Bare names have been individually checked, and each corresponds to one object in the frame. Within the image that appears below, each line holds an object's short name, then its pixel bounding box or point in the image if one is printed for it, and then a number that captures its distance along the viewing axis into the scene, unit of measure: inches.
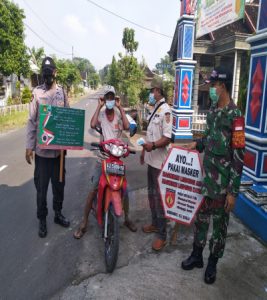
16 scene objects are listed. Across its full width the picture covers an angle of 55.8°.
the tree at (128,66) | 821.3
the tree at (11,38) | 545.6
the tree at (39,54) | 1207.0
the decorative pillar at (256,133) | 128.8
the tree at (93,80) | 3517.6
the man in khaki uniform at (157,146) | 111.4
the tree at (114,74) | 1014.6
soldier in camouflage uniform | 86.4
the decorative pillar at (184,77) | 328.9
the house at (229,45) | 412.1
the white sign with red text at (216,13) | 276.1
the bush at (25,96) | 800.0
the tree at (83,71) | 3392.2
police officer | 120.2
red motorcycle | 99.4
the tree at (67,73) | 1232.8
